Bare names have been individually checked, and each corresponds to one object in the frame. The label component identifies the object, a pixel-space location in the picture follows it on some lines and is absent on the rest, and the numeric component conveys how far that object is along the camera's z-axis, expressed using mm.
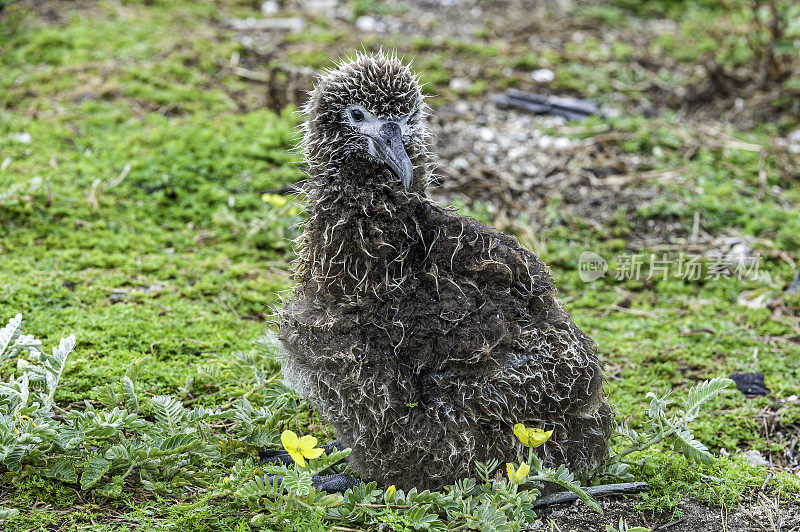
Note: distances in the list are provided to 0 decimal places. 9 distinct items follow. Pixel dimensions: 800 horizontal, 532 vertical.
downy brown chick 7406
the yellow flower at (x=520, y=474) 6914
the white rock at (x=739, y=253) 13328
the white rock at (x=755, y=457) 9055
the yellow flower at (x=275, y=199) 12459
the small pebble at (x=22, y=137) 14805
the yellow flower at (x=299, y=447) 6887
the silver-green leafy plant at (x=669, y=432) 7570
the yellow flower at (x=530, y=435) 7005
